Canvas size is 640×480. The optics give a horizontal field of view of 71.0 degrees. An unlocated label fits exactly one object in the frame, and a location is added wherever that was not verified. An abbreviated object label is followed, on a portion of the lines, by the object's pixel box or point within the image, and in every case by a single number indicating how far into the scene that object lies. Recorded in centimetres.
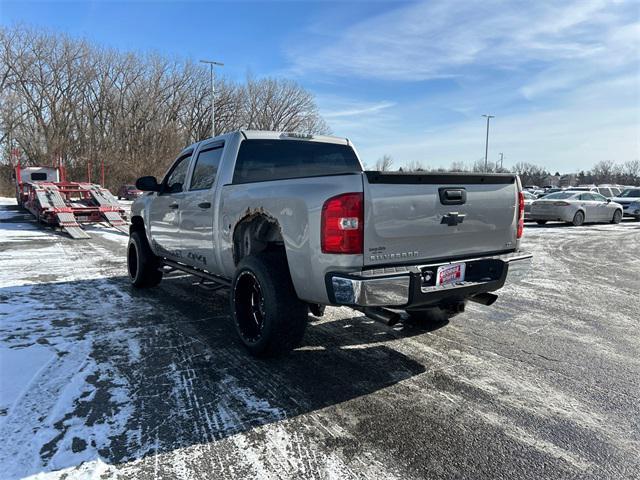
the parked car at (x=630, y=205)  2306
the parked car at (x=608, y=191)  2788
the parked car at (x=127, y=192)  3875
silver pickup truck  312
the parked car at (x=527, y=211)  1992
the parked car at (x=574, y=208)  1809
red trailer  1366
